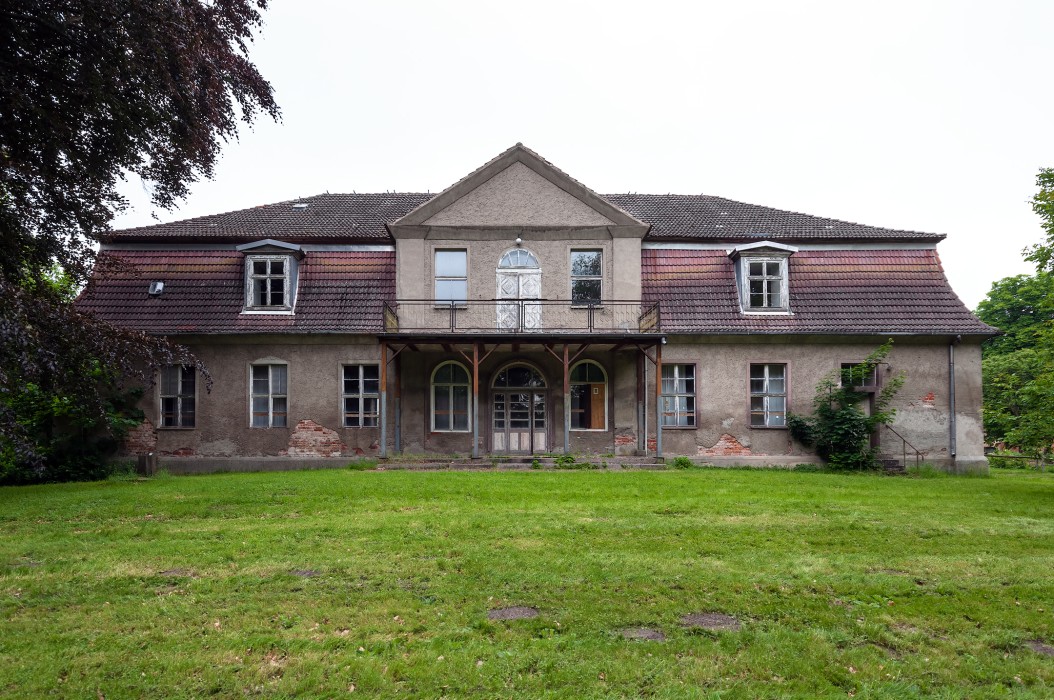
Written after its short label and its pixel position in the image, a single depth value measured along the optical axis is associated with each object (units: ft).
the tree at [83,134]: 25.35
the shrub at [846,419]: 56.54
